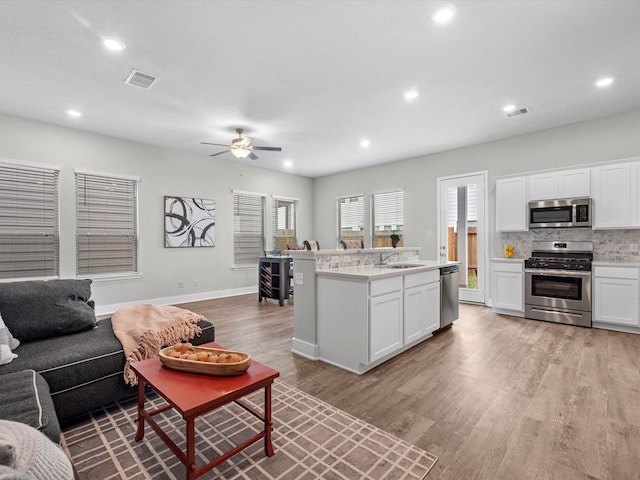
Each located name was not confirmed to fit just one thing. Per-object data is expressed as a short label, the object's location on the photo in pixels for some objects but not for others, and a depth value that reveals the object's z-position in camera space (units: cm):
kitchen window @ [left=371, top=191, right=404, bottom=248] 690
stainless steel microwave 438
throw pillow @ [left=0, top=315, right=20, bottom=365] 189
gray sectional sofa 192
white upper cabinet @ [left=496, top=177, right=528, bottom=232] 494
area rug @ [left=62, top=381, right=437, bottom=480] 163
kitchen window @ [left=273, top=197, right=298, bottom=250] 767
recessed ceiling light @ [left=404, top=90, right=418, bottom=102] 367
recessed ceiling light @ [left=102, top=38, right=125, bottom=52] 270
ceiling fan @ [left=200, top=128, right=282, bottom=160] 480
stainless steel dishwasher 399
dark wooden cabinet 581
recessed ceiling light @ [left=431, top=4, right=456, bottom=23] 233
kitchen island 280
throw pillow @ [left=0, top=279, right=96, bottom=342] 227
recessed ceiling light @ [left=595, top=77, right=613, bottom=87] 342
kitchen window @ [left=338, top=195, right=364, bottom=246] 769
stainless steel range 429
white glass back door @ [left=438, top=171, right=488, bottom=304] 566
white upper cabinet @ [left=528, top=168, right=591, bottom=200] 443
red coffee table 144
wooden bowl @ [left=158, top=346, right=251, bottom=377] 167
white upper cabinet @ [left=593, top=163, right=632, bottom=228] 413
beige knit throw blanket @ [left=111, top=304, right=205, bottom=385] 227
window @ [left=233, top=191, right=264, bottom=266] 689
